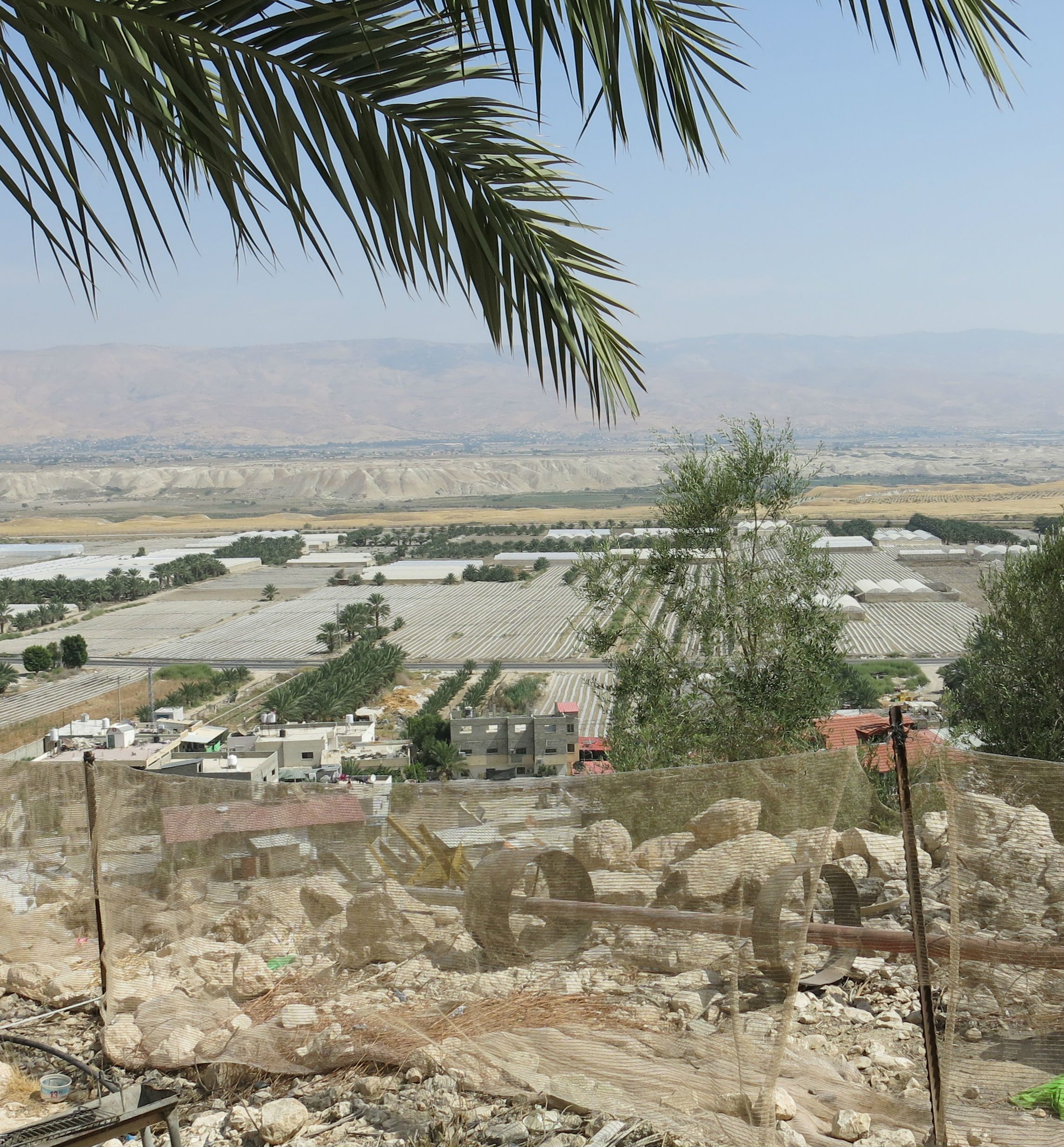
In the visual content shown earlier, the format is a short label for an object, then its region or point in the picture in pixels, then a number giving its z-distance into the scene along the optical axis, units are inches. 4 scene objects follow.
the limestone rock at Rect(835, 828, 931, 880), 141.0
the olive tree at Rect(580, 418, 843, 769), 377.1
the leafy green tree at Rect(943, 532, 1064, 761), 399.9
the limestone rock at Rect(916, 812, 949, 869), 135.7
